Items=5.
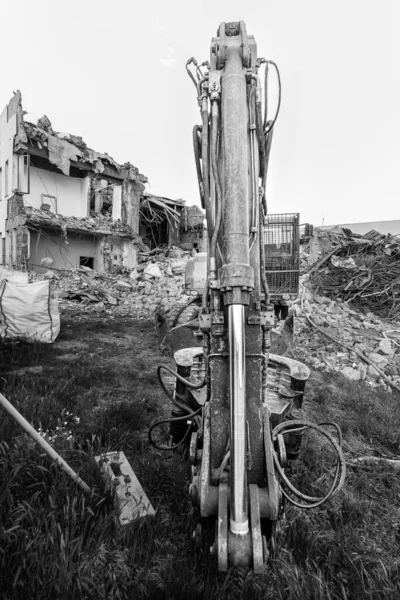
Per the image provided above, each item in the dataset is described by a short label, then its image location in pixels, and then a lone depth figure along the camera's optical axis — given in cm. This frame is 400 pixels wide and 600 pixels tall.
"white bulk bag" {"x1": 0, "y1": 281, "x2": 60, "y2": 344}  617
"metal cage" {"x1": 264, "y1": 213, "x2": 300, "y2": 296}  706
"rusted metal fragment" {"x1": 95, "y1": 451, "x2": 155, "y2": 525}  203
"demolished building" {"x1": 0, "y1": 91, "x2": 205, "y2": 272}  1516
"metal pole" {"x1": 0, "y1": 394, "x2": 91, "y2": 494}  205
